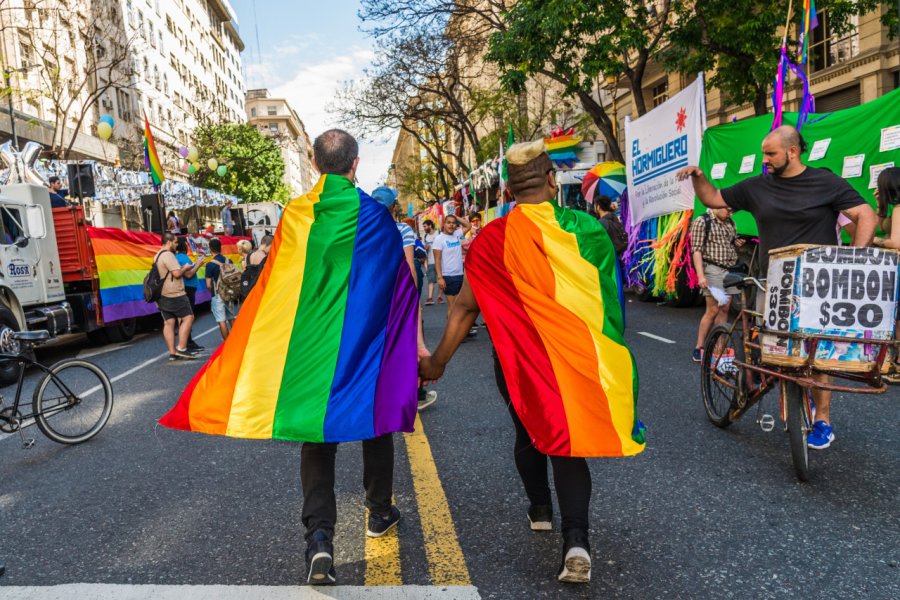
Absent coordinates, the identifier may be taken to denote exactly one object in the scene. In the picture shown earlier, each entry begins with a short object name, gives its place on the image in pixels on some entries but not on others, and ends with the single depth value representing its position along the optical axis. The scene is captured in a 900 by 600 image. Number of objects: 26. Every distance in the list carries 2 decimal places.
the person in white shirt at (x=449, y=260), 10.44
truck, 9.66
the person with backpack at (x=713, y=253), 7.02
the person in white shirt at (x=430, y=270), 16.41
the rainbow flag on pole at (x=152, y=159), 17.83
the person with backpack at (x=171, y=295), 9.93
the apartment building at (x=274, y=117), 123.54
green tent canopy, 8.17
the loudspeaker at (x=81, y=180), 12.95
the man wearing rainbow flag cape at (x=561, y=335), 2.59
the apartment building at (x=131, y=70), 23.77
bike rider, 3.96
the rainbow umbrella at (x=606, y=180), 14.89
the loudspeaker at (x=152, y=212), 17.65
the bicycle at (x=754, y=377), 3.69
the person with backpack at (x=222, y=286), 10.30
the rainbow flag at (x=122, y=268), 12.18
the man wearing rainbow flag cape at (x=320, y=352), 2.67
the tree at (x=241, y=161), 41.84
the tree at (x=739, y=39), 12.48
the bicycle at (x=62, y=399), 5.29
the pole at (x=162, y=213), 17.59
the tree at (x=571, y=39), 14.07
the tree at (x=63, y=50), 22.73
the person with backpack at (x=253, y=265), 9.37
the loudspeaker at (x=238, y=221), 27.68
